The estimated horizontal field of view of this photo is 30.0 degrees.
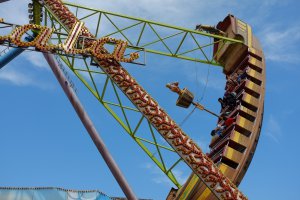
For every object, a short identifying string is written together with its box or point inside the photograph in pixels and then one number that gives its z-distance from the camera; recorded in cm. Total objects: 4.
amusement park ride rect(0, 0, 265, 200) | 1470
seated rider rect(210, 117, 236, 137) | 1697
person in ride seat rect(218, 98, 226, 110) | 1892
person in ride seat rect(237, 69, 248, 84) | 1882
